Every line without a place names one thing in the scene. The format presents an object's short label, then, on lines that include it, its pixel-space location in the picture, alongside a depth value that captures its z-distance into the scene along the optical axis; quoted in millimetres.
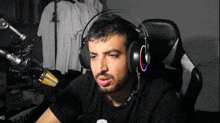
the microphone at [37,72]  770
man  733
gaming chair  830
